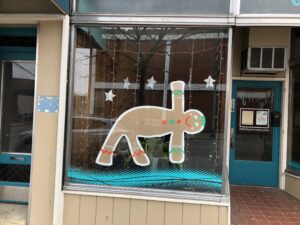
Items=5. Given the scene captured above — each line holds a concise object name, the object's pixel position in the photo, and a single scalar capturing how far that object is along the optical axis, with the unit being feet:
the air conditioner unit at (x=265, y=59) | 12.52
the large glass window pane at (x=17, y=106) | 10.42
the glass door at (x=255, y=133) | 13.91
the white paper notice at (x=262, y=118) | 14.01
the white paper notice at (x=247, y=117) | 14.15
